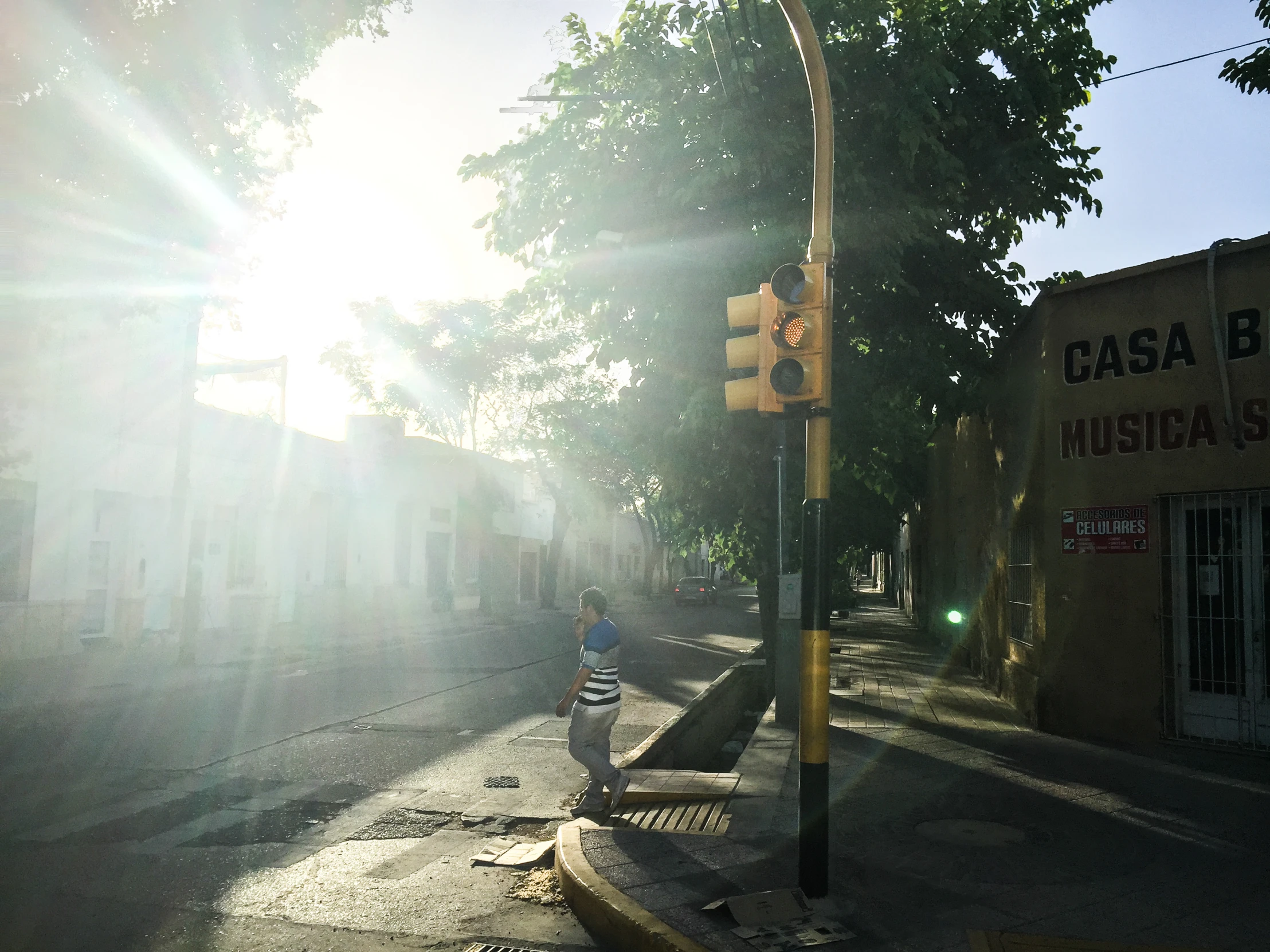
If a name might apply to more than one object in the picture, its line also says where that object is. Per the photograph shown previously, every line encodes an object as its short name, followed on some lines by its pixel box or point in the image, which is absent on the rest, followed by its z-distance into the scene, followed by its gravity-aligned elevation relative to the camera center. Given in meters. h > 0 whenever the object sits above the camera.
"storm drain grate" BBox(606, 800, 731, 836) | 6.28 -1.72
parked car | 43.03 -1.37
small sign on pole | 9.17 -0.33
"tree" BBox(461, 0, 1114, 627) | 10.26 +4.16
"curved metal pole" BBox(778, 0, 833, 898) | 4.88 -0.05
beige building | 8.41 +0.62
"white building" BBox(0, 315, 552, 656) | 17.03 +0.78
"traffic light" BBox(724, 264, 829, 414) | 5.17 +1.18
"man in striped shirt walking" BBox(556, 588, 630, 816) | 6.87 -1.09
